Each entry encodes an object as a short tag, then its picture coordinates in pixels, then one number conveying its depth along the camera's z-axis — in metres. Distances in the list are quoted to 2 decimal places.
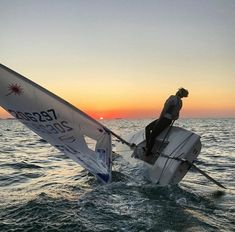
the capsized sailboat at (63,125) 4.96
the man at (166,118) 6.80
